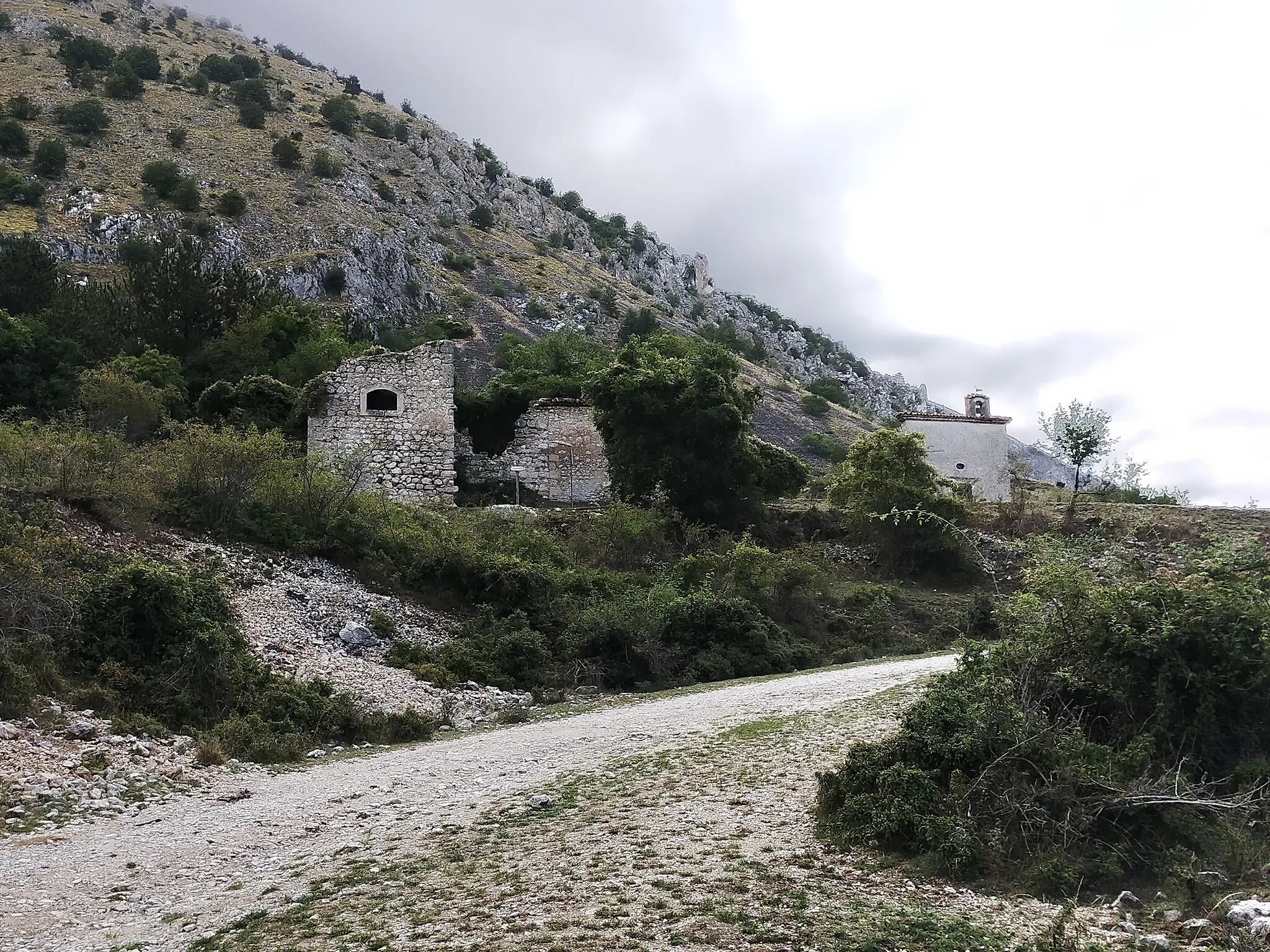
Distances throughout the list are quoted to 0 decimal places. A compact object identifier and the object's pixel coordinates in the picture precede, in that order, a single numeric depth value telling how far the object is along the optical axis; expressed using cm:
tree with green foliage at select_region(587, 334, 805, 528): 2827
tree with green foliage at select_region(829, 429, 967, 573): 2766
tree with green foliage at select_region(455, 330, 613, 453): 3316
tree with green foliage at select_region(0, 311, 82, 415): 2794
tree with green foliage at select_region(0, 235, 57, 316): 3497
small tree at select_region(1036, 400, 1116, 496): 4075
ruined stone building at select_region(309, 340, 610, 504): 2875
